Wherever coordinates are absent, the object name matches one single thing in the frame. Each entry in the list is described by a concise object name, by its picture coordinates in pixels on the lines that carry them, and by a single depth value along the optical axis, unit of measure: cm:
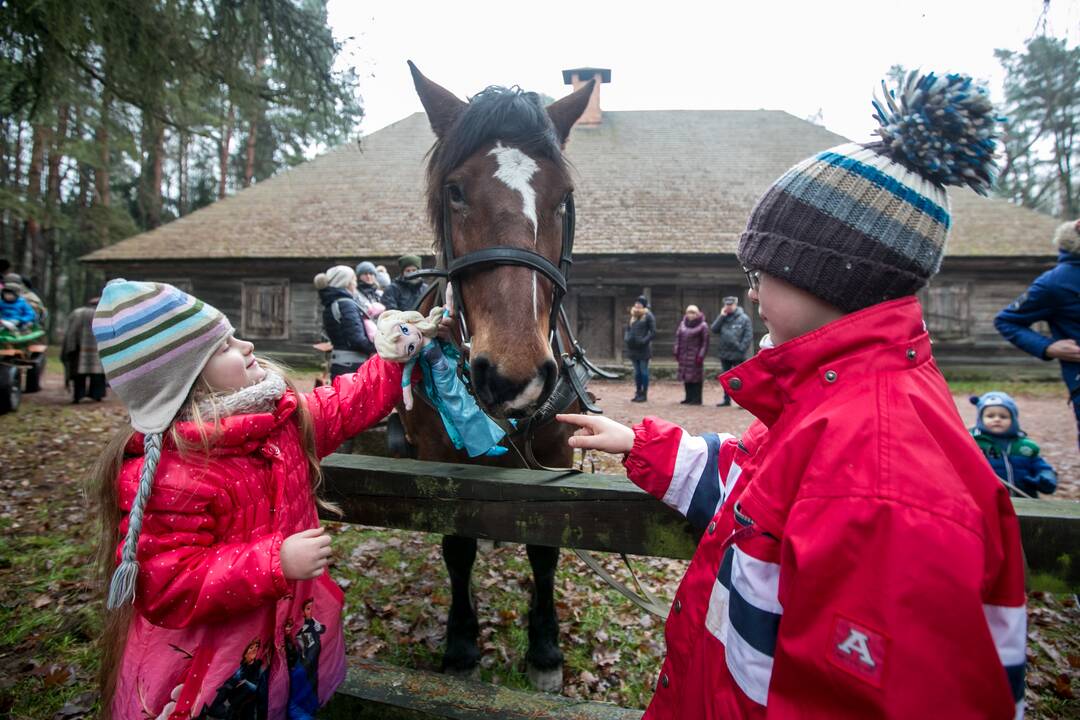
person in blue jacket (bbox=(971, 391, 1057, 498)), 364
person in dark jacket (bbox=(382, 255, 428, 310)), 560
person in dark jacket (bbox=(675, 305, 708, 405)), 1084
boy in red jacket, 77
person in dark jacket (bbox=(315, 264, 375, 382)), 555
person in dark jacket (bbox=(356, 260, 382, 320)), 682
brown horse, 179
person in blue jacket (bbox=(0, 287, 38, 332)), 870
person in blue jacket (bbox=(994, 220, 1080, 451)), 326
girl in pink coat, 137
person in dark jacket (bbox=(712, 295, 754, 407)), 1085
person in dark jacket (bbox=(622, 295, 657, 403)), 1135
